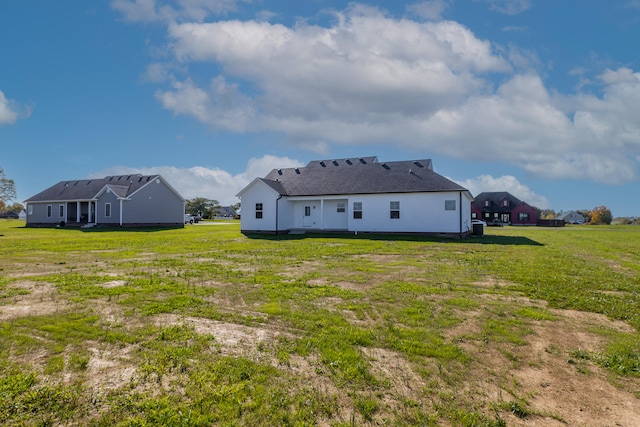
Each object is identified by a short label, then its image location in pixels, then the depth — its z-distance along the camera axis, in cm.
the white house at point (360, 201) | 2631
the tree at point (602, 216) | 8244
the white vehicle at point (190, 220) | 5630
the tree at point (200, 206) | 8719
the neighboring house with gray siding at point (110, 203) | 3925
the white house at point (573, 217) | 10414
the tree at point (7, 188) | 5722
